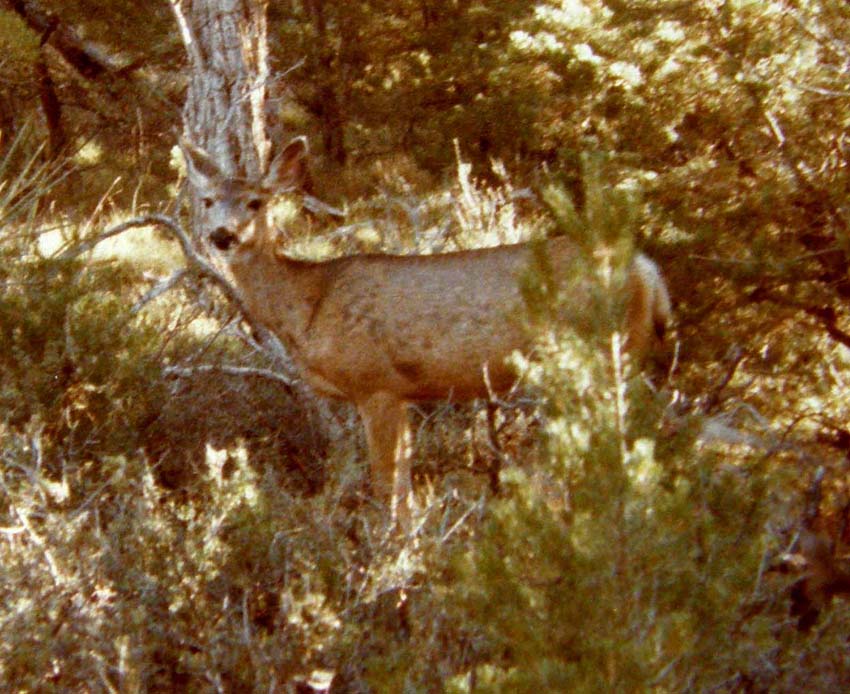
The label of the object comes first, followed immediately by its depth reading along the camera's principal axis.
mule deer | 12.44
